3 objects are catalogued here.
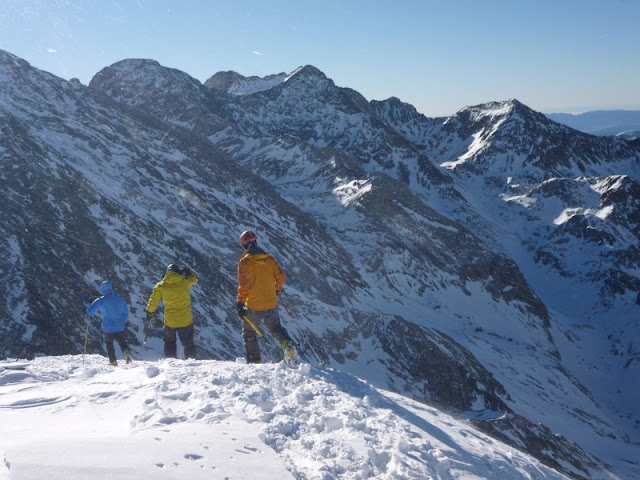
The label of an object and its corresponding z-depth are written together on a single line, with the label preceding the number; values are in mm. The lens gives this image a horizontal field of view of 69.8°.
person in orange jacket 10312
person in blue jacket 12727
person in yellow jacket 12172
